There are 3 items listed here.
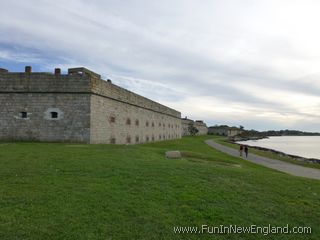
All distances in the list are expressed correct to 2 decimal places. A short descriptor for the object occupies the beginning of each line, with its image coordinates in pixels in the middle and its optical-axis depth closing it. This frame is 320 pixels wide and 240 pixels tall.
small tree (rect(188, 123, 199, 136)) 97.39
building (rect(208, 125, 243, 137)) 136.88
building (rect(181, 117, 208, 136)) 93.25
